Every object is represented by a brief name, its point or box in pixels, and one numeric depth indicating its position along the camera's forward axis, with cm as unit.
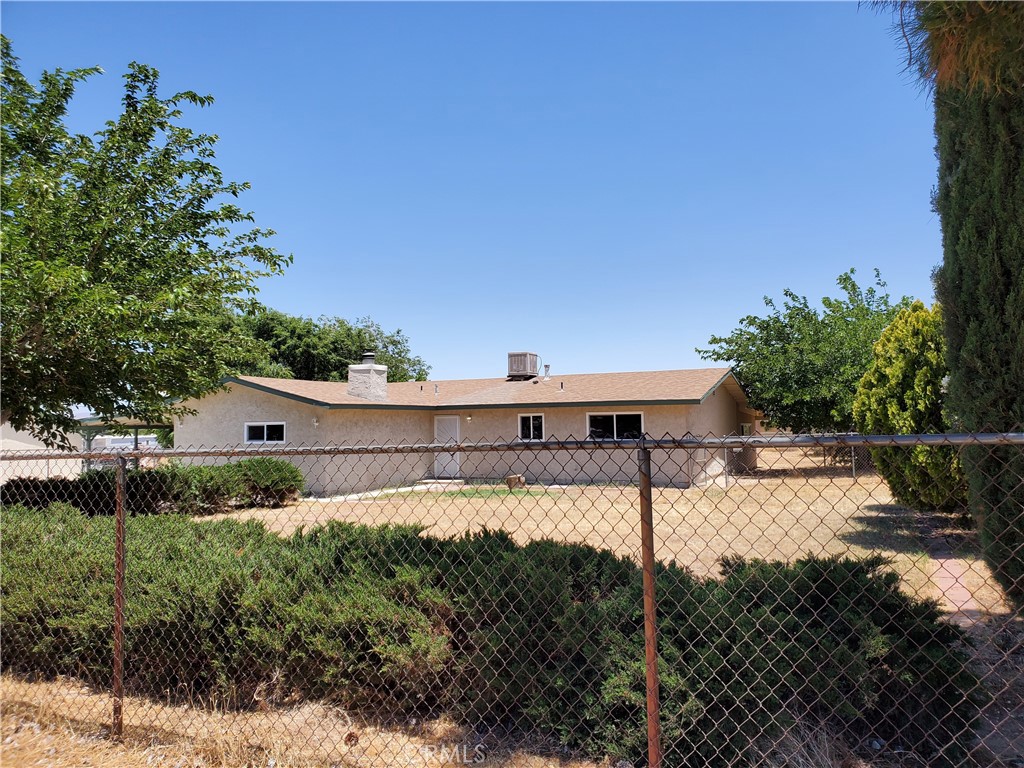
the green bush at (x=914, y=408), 922
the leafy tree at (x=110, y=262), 725
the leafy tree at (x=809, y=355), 2106
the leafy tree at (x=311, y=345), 3666
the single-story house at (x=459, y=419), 1883
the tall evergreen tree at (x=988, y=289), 445
